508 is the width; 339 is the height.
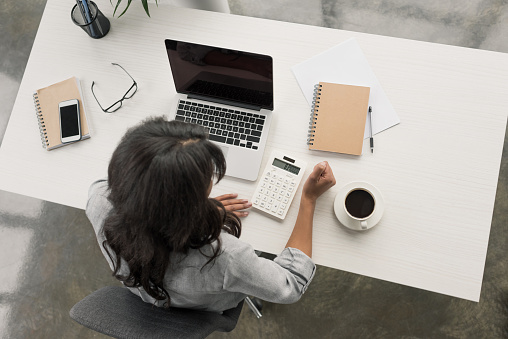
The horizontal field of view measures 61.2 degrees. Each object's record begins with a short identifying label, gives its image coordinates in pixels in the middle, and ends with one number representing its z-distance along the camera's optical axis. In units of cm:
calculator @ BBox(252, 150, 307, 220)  117
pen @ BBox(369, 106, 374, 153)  119
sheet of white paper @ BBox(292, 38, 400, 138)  123
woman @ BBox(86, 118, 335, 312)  77
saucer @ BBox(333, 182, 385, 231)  112
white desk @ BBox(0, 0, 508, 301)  113
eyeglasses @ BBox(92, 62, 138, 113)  129
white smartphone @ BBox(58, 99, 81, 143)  127
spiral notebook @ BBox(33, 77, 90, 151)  128
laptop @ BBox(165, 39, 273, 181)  112
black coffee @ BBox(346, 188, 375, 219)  111
